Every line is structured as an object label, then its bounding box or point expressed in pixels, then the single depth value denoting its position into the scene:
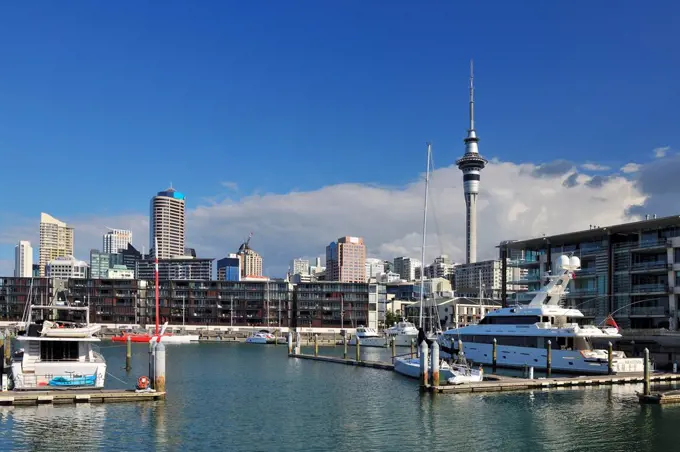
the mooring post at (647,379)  45.34
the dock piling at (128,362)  68.94
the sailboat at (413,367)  53.22
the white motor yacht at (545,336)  60.53
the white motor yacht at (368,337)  136.62
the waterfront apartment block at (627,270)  76.19
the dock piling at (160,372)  42.50
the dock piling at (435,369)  48.65
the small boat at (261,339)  132.62
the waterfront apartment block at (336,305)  173.12
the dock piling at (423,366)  49.56
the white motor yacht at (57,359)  43.44
